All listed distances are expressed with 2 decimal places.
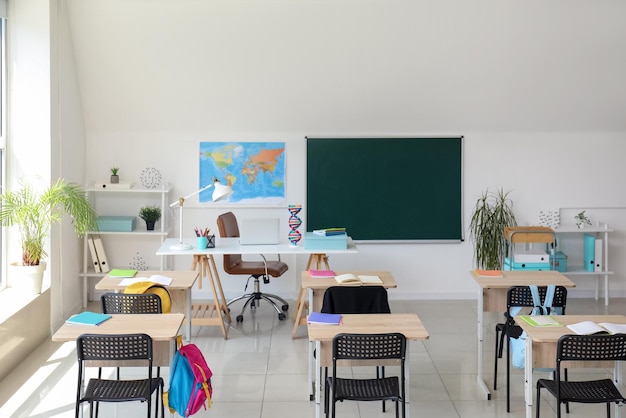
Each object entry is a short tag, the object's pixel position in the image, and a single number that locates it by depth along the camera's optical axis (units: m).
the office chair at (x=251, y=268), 7.06
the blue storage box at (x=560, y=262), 7.77
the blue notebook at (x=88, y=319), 4.21
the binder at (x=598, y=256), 7.88
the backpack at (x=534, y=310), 4.76
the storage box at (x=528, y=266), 7.52
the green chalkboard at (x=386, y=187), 7.98
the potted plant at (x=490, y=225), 7.76
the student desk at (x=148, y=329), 4.00
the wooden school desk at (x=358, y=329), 4.04
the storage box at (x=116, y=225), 7.63
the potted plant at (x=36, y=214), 5.92
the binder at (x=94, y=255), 7.61
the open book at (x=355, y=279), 5.44
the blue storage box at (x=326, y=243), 6.53
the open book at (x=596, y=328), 4.09
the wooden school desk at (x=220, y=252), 6.43
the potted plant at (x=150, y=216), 7.73
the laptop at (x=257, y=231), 6.68
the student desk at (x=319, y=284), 5.41
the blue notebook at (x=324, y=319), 4.30
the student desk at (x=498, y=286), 5.30
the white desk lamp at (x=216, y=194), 6.44
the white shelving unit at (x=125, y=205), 7.86
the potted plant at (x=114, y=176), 7.66
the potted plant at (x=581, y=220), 8.02
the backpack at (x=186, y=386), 3.98
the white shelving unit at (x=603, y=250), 7.88
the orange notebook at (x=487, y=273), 5.54
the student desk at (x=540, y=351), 4.09
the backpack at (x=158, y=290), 4.93
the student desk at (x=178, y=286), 5.34
